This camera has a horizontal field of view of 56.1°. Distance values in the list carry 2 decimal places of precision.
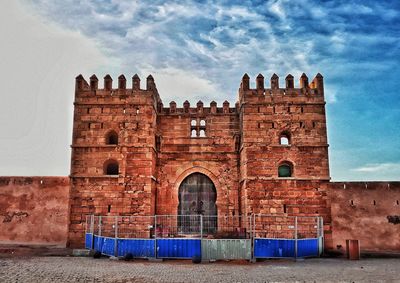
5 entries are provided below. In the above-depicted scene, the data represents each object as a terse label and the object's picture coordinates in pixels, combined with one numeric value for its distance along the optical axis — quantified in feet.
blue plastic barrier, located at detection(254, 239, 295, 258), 43.24
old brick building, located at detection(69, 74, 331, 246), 54.39
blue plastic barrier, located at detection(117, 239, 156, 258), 43.78
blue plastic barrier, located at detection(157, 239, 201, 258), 42.79
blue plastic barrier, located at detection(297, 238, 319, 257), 44.78
